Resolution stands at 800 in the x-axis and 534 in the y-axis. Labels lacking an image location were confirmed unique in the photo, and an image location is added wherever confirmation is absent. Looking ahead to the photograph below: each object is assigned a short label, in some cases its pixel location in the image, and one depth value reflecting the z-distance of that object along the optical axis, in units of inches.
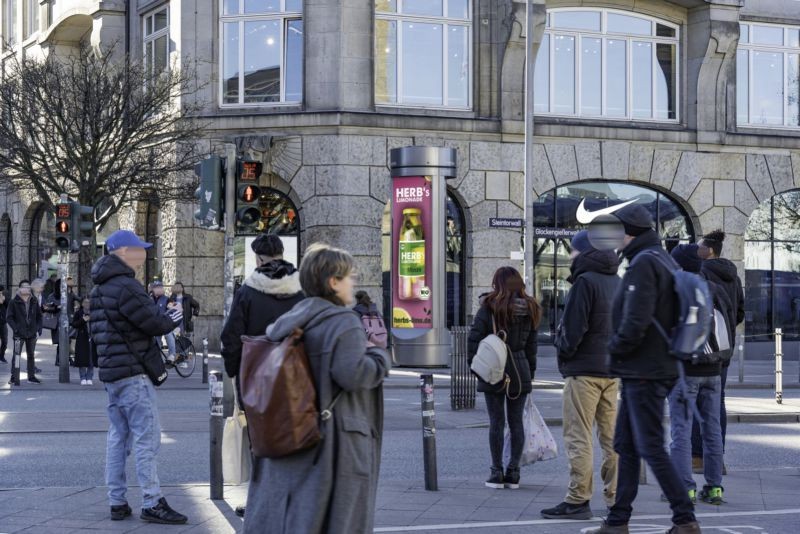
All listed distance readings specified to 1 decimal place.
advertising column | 946.1
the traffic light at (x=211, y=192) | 486.0
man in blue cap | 309.0
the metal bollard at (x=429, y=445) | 363.6
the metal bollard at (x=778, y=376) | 654.5
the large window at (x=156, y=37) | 1127.0
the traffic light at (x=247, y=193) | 490.9
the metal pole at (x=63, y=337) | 815.9
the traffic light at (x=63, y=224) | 792.9
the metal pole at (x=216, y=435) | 347.3
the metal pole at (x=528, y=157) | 1002.1
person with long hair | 366.3
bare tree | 961.5
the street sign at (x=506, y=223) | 1007.0
